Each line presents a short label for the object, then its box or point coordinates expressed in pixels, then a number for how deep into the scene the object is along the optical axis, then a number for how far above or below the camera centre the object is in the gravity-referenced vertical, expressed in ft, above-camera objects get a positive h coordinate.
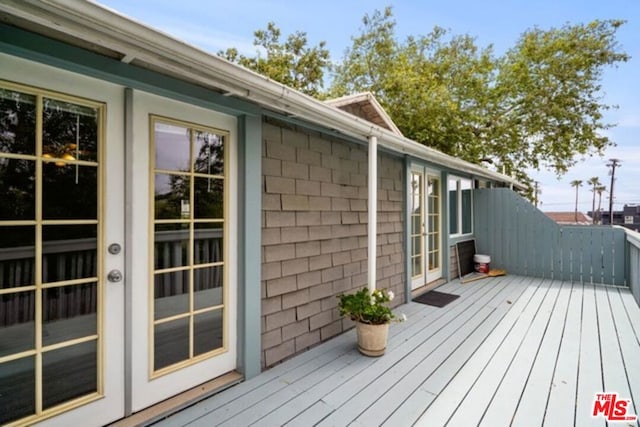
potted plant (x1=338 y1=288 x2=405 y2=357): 8.90 -3.01
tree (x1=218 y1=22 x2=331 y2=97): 40.19 +20.63
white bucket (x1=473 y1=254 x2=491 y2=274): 20.54 -3.14
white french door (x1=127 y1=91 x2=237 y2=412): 6.18 -0.67
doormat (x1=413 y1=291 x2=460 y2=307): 14.32 -3.98
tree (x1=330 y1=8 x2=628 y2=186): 28.73 +12.37
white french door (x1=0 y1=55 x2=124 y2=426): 4.89 -0.53
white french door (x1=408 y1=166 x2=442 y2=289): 15.99 -0.56
